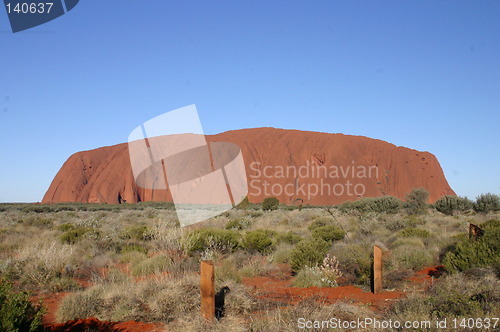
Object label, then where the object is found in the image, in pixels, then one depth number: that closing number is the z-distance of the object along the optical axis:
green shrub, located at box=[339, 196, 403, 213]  28.61
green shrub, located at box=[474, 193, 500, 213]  25.75
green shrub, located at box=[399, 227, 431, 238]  14.06
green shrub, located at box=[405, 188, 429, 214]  28.18
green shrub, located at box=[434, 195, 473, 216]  27.86
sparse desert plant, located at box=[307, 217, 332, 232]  18.50
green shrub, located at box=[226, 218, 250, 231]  18.98
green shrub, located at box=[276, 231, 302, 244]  14.02
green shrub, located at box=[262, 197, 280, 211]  39.97
